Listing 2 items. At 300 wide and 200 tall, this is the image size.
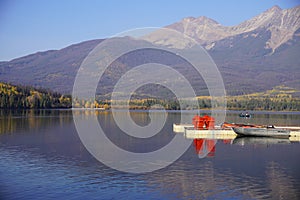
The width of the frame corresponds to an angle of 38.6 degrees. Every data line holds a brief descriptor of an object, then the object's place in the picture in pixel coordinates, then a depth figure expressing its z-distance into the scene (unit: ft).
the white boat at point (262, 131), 144.97
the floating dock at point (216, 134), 142.10
